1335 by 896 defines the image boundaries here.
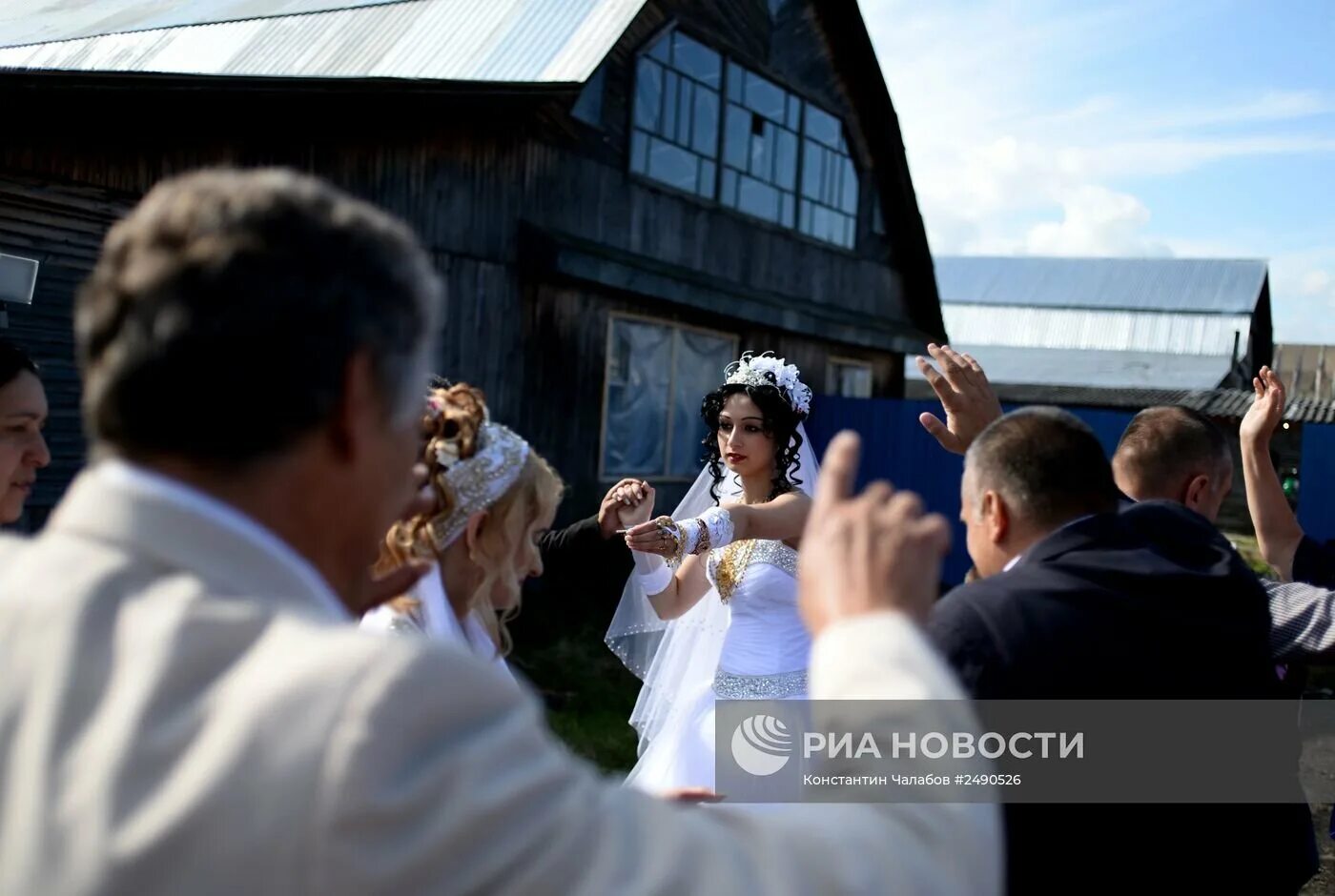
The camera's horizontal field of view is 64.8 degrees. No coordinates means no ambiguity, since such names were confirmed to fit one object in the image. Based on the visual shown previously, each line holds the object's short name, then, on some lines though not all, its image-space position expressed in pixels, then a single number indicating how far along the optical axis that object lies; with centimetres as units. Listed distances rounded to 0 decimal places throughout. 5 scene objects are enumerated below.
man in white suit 90
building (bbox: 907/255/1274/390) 3136
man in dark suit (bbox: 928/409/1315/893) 207
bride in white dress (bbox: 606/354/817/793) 429
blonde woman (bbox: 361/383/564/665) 253
